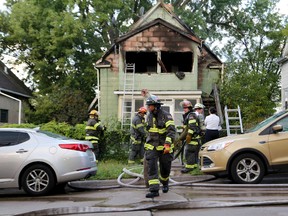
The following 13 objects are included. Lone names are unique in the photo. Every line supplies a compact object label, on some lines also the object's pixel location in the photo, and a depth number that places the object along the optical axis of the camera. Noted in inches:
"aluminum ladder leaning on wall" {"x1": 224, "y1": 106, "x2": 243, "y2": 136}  576.7
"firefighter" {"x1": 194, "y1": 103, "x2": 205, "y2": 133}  454.4
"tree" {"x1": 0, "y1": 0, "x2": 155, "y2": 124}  1161.4
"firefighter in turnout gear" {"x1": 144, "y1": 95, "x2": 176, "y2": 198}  314.3
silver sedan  358.3
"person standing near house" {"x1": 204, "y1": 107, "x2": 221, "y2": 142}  466.0
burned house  887.7
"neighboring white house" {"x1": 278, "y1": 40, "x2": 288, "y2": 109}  941.2
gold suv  370.0
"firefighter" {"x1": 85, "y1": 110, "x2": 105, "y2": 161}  542.3
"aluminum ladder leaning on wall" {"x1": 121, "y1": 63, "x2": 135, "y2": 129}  882.1
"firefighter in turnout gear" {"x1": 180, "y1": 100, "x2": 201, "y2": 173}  427.5
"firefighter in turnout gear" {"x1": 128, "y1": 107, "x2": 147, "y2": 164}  528.1
